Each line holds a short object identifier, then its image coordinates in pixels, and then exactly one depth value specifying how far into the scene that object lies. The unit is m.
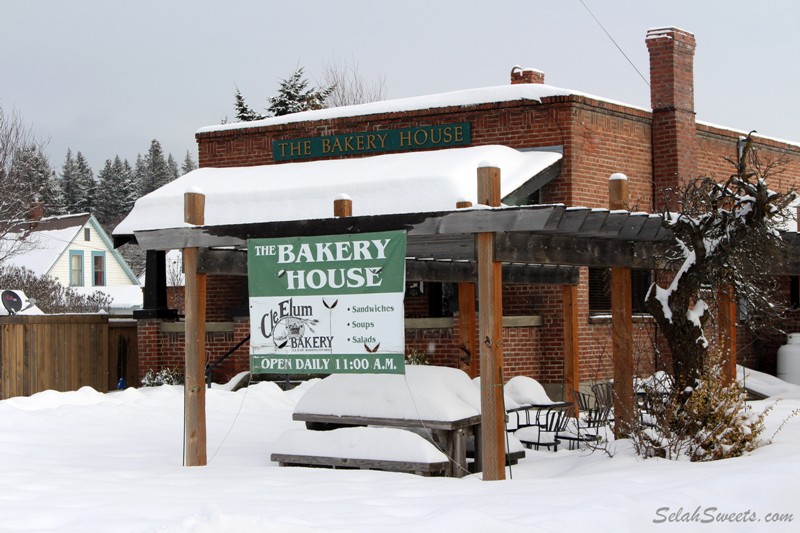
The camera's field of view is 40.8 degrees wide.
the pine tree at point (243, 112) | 40.28
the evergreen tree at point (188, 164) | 101.43
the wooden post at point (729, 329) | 12.45
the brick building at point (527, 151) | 18.66
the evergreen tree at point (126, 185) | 84.56
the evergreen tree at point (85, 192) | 85.31
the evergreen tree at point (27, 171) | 35.34
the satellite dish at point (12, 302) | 19.86
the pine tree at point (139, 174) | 92.06
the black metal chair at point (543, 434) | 12.99
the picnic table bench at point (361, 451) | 10.37
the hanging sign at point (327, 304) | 10.25
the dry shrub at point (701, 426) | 10.31
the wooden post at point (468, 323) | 15.49
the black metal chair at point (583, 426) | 12.44
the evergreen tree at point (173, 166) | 101.49
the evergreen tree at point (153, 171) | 94.56
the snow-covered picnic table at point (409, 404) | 10.70
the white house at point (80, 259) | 46.94
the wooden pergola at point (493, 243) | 9.77
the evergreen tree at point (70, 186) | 85.81
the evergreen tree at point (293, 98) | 40.19
